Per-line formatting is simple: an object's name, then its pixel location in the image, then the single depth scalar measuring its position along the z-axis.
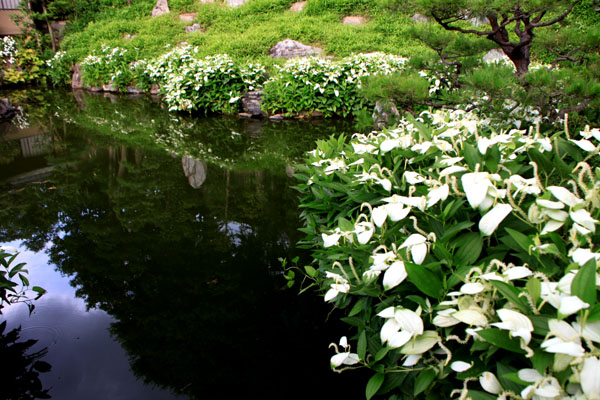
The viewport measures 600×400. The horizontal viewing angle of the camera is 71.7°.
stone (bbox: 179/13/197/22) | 13.39
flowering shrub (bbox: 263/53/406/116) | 7.62
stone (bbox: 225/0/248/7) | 13.63
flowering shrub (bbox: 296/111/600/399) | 0.96
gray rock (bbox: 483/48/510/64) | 9.51
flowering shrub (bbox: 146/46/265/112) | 8.23
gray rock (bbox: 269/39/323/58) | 10.02
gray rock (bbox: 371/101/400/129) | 3.75
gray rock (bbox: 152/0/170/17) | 14.05
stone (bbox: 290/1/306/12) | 12.85
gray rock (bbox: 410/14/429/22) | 11.58
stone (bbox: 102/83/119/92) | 10.94
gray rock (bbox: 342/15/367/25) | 11.93
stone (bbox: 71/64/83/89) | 11.92
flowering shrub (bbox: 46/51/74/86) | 12.17
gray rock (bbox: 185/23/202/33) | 12.68
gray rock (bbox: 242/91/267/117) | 8.00
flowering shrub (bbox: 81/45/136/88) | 10.84
